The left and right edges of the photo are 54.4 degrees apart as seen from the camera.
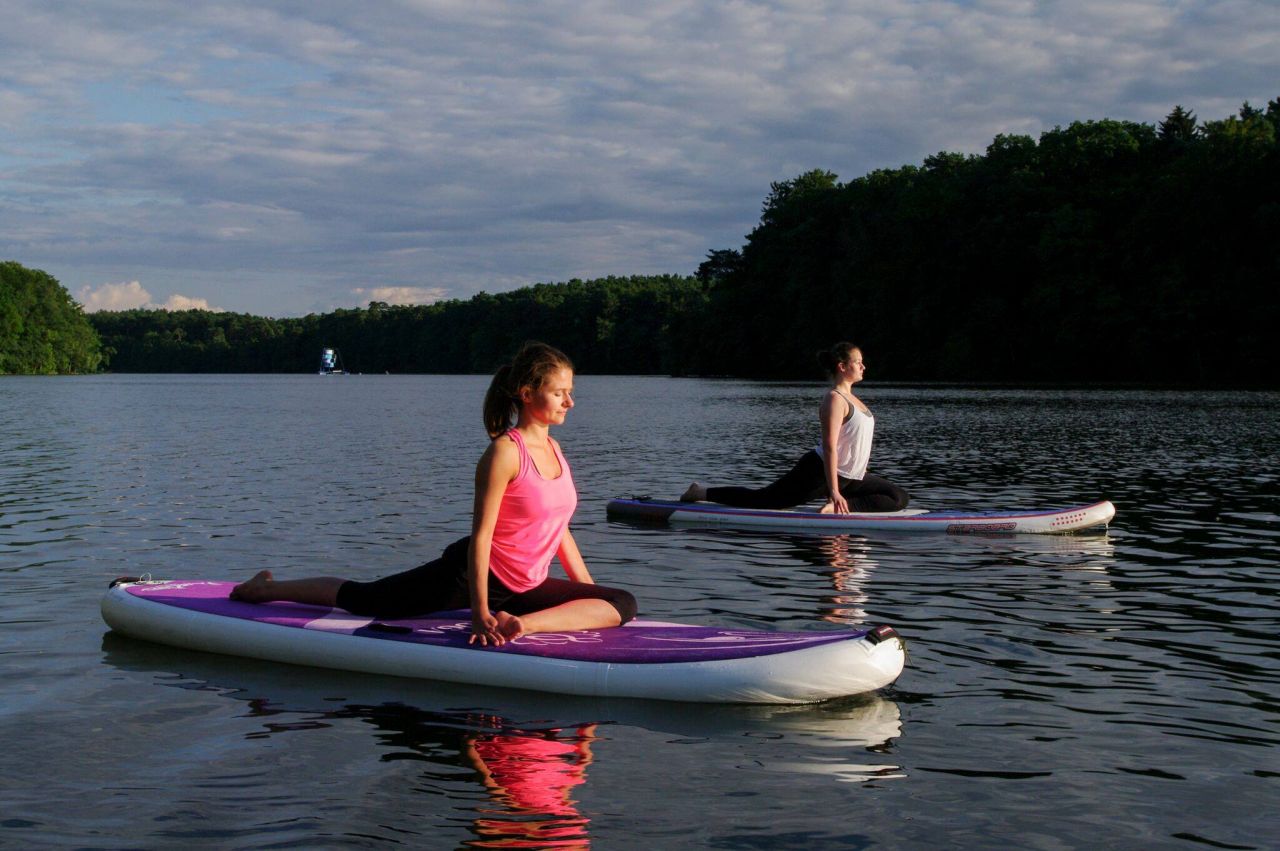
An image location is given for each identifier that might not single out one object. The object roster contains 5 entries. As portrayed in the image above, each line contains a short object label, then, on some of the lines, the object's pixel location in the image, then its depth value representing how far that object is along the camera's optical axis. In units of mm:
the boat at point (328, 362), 181375
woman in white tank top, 12320
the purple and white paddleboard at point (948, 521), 12672
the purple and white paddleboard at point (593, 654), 6230
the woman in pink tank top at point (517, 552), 6230
